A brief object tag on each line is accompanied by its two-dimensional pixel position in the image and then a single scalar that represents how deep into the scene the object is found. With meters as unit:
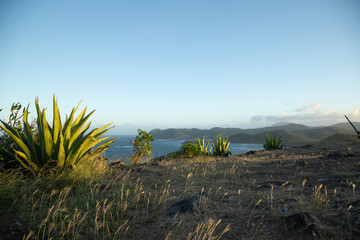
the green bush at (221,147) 11.52
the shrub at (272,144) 14.09
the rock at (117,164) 5.42
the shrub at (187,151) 9.83
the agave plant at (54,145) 3.51
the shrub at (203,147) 11.41
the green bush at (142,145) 6.65
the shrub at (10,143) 3.63
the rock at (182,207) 2.45
